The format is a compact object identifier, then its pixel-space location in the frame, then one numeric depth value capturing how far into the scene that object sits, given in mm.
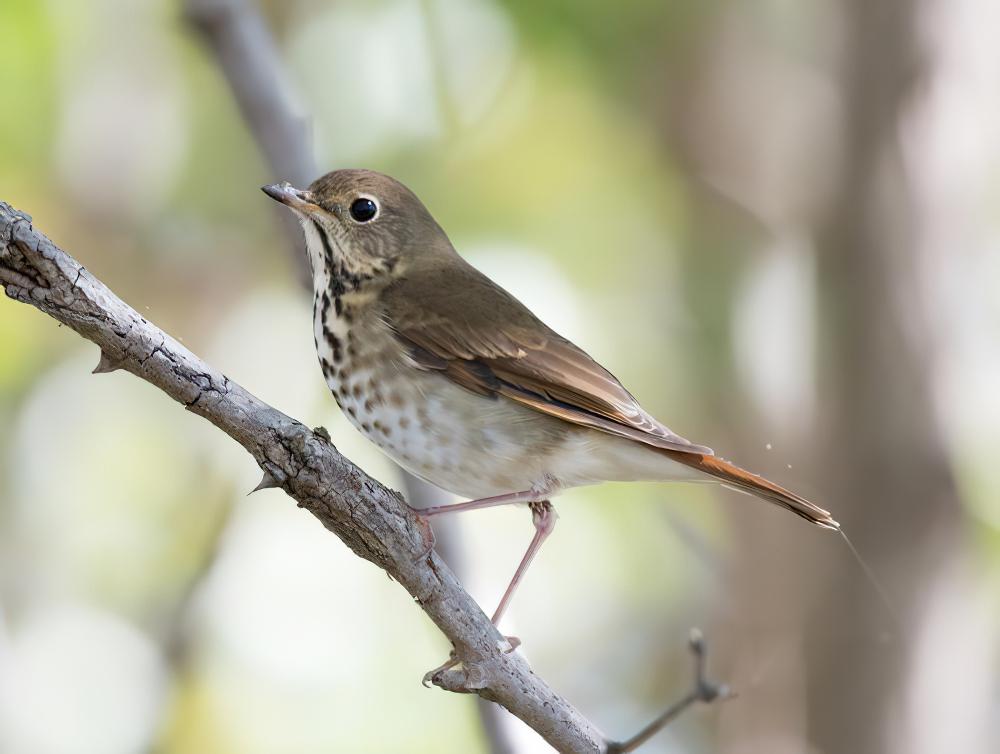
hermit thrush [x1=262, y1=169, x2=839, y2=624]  6691
